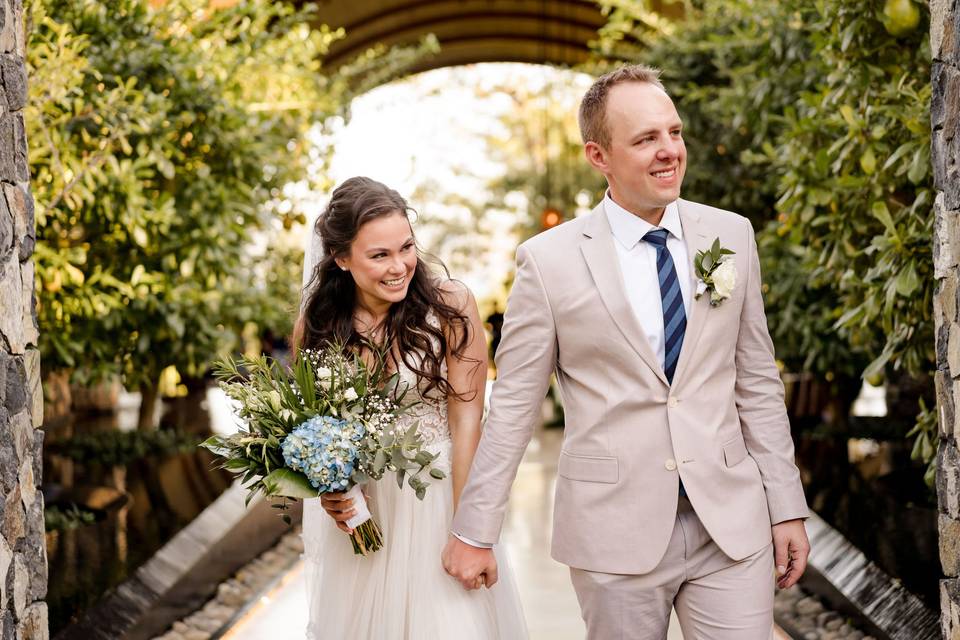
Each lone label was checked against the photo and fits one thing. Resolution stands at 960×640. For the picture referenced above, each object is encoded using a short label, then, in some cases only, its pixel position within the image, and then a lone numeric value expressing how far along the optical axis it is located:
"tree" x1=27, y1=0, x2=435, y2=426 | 6.48
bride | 3.71
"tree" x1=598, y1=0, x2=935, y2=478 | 4.96
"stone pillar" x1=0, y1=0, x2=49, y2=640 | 3.21
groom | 3.12
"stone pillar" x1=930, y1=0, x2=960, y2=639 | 3.11
